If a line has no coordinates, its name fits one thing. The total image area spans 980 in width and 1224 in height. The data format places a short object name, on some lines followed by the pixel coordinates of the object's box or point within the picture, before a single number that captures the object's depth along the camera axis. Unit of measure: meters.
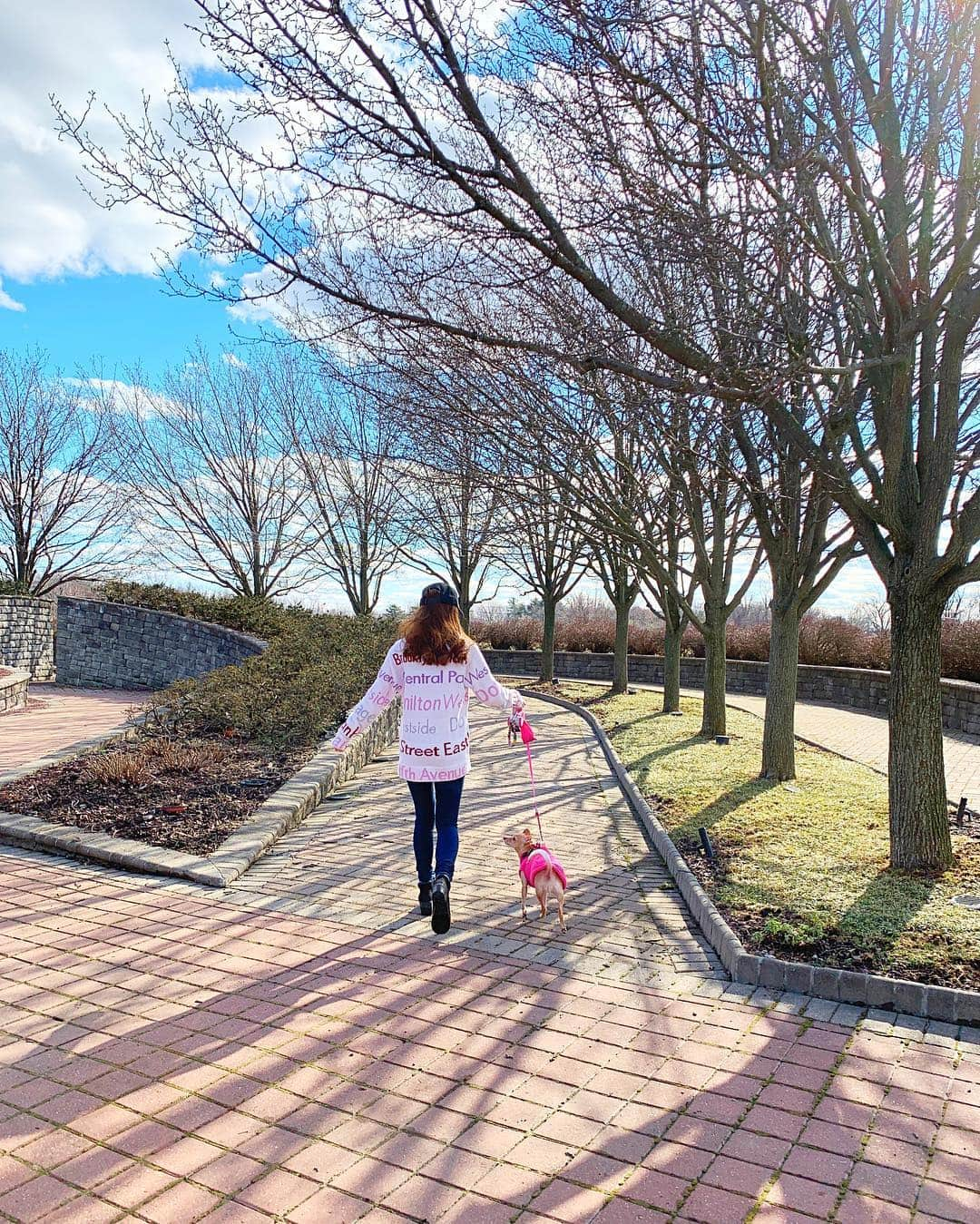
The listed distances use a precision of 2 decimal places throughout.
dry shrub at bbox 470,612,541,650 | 30.33
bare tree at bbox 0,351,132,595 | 24.83
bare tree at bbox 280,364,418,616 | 22.42
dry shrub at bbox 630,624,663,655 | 27.44
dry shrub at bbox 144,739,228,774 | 7.63
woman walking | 4.64
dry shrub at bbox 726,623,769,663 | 25.08
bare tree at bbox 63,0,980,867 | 5.00
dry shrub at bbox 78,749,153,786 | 7.08
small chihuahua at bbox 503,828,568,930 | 4.43
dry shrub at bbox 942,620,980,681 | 16.28
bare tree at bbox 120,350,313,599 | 24.14
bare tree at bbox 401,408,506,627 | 10.19
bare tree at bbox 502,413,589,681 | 9.87
